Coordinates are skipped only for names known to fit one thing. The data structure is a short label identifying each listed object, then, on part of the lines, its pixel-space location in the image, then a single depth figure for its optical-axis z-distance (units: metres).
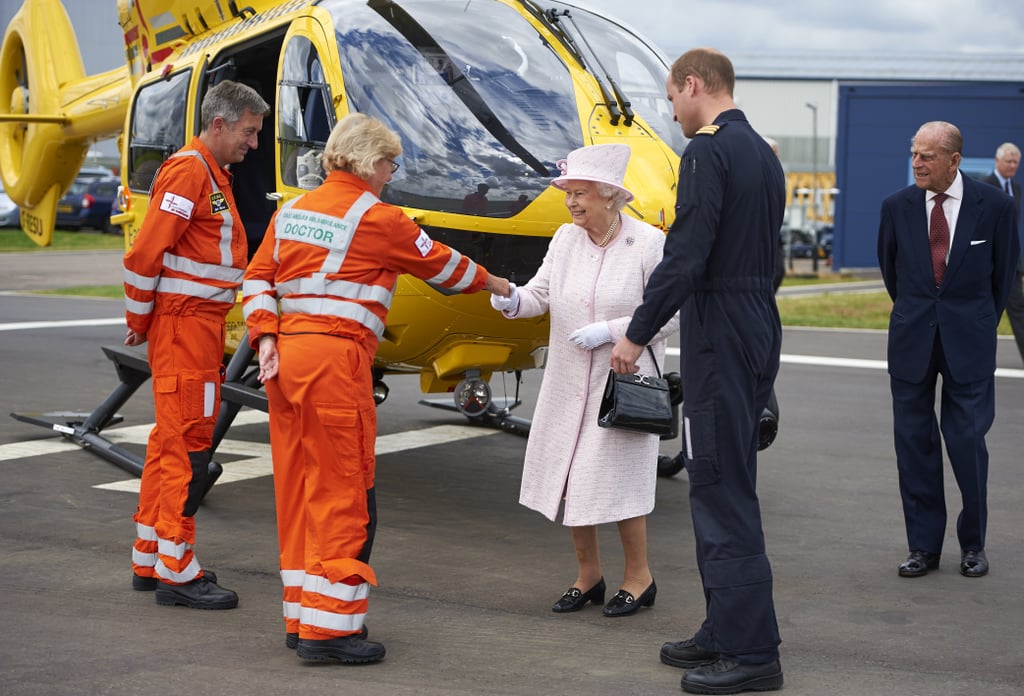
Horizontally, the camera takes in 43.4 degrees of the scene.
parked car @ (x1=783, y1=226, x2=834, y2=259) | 33.31
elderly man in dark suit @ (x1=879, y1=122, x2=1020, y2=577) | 5.44
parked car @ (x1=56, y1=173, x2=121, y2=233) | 33.91
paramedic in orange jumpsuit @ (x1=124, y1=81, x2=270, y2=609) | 4.96
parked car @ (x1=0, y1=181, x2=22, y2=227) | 31.31
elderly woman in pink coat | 4.76
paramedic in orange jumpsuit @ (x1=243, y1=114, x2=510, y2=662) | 4.27
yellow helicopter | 5.74
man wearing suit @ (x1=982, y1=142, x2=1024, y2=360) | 10.09
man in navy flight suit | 4.02
